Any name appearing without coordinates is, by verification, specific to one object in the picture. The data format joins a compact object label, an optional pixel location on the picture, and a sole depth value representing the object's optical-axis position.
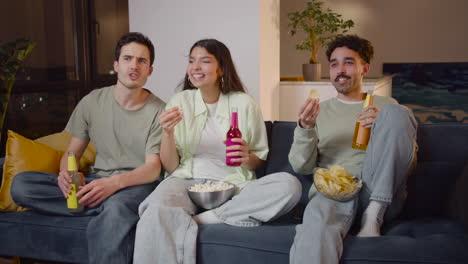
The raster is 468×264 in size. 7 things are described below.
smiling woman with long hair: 1.84
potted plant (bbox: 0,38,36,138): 2.91
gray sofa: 1.69
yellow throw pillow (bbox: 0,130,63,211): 2.26
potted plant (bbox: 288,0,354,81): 4.09
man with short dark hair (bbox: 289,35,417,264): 1.73
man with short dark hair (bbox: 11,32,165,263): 2.05
